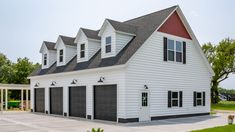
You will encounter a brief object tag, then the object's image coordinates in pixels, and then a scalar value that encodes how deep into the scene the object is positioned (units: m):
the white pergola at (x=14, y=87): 31.46
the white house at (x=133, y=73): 18.84
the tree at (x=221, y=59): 45.38
